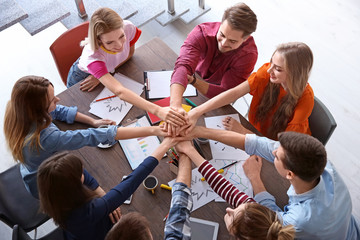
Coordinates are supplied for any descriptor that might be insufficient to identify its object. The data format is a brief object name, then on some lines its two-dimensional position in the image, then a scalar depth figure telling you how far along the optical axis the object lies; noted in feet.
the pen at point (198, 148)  6.20
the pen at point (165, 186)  5.75
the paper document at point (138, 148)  6.12
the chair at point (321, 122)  6.20
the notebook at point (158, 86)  6.99
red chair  7.53
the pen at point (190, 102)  6.85
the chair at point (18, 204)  6.45
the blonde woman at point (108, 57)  6.51
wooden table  5.54
